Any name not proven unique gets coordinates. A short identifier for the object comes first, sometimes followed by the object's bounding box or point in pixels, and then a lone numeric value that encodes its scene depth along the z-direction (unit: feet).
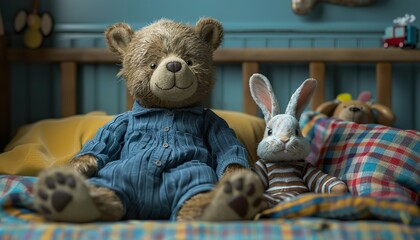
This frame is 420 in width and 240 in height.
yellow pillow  5.31
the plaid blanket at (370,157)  4.51
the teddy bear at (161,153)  3.38
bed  3.19
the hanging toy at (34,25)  6.96
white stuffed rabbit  4.45
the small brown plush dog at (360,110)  5.83
